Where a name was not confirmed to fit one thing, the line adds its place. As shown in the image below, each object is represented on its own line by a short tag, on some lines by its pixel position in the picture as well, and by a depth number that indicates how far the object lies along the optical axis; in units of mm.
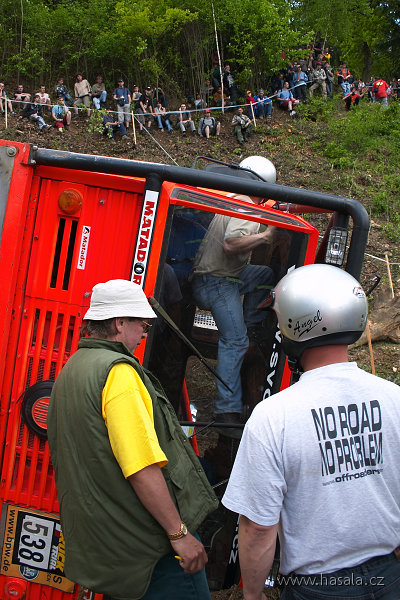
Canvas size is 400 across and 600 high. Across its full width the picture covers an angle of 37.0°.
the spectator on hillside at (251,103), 21023
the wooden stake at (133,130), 18281
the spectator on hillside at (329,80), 24272
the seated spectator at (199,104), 21652
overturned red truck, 3092
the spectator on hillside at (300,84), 22938
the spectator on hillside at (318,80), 23828
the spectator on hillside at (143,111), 19453
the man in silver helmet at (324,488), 1898
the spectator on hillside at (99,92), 20283
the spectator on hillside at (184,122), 19773
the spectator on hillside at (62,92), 19500
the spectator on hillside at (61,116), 18031
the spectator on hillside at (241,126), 19938
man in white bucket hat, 2336
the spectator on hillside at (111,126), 18422
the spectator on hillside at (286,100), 22203
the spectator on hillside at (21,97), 18688
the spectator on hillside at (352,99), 23547
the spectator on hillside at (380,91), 24328
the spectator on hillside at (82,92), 20031
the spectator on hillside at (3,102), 17734
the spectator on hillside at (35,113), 17719
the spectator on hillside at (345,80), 24938
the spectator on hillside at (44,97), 18505
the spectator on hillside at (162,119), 19609
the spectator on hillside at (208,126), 19672
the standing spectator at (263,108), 21406
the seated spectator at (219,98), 22062
